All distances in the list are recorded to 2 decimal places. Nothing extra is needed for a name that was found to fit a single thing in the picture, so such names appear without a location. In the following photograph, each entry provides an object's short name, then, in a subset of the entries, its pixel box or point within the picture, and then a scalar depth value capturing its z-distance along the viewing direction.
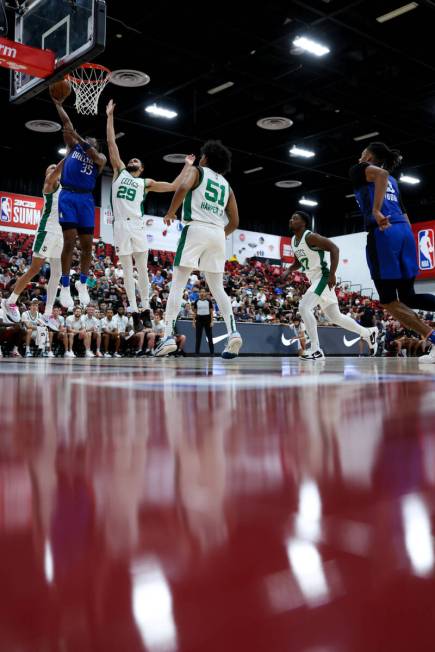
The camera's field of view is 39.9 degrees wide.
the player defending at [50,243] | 6.13
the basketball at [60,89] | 6.52
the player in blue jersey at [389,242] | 4.14
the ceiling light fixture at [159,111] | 14.93
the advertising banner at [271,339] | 12.48
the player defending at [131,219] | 6.15
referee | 11.56
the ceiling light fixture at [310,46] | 11.49
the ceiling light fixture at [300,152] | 18.01
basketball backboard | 6.14
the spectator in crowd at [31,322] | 9.48
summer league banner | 17.66
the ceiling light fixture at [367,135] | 16.71
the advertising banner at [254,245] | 24.70
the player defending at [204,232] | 4.74
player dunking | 5.62
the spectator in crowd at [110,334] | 11.31
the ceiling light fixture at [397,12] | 10.70
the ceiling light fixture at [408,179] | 20.80
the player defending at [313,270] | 6.28
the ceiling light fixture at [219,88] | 13.99
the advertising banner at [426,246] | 23.30
